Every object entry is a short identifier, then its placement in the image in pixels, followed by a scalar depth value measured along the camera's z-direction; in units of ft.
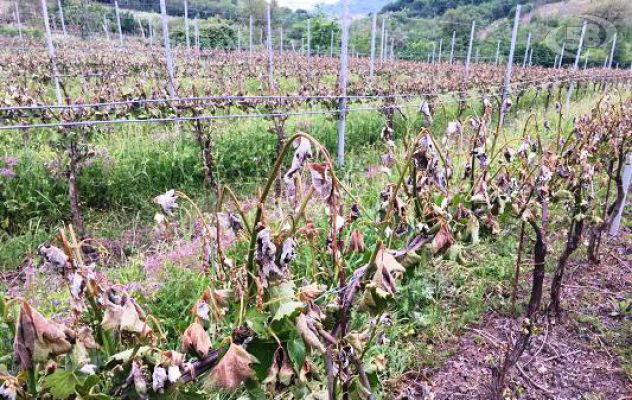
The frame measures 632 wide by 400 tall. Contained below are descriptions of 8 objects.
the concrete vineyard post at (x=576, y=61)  35.78
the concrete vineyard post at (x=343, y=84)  17.42
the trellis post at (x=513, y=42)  27.66
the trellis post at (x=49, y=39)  22.27
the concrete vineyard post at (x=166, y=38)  19.22
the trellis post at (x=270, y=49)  28.77
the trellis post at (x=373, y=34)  31.45
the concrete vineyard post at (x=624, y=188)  11.80
